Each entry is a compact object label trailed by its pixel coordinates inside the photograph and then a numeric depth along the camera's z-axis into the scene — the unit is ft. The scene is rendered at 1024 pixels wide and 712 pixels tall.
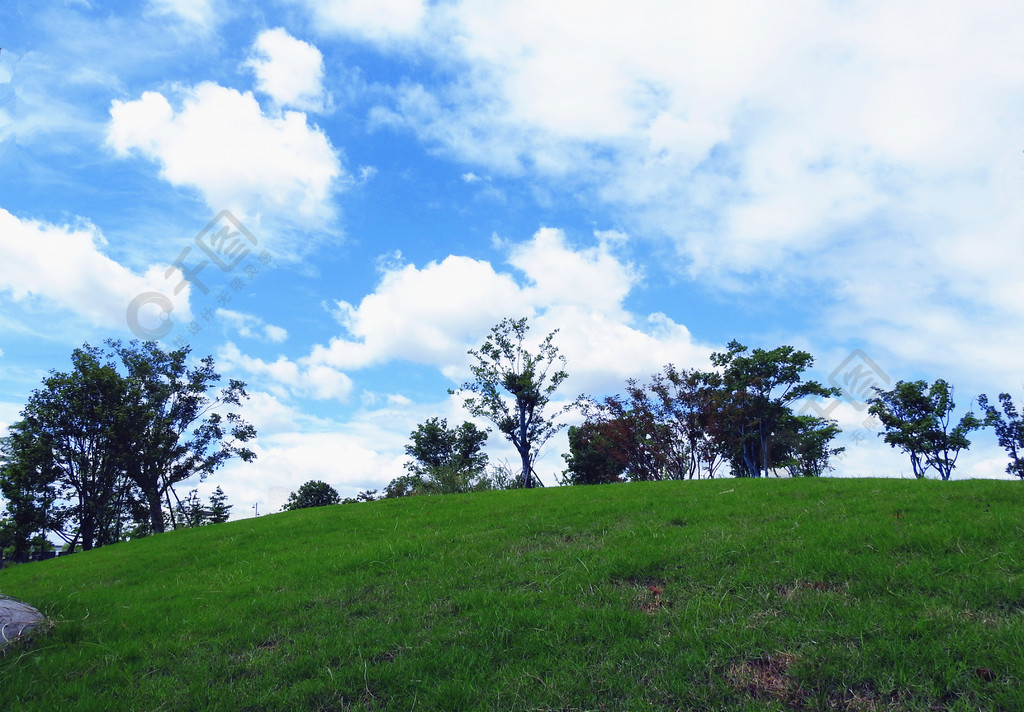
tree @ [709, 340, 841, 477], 129.59
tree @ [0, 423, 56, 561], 114.01
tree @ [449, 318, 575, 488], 148.05
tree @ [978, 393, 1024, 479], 156.66
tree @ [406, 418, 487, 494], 205.57
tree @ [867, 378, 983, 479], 144.99
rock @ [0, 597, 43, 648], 24.48
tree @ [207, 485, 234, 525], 169.07
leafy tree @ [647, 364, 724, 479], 122.31
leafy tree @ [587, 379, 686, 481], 124.57
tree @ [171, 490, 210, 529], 140.67
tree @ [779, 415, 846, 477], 134.00
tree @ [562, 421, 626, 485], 142.61
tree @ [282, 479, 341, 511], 253.44
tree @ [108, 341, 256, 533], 128.36
